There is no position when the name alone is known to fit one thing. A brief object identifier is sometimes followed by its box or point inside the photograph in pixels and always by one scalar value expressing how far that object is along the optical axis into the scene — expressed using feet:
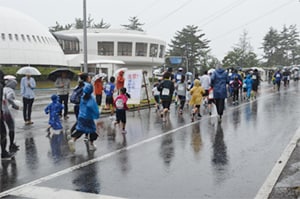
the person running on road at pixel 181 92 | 37.34
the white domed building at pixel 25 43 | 118.05
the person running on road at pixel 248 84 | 52.44
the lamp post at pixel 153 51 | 171.96
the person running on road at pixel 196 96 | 32.90
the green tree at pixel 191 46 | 183.42
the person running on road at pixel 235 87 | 49.16
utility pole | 45.72
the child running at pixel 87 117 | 21.03
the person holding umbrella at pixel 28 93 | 30.93
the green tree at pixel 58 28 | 252.97
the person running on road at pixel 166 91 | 32.34
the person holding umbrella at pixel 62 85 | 33.05
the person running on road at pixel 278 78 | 71.11
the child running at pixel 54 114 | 27.19
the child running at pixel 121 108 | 26.47
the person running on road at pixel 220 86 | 31.51
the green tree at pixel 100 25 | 260.11
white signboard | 40.86
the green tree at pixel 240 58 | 190.16
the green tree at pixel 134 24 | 246.94
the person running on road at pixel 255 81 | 52.90
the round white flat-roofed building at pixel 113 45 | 157.63
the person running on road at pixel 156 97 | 40.78
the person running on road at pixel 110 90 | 37.53
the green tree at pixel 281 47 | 233.62
